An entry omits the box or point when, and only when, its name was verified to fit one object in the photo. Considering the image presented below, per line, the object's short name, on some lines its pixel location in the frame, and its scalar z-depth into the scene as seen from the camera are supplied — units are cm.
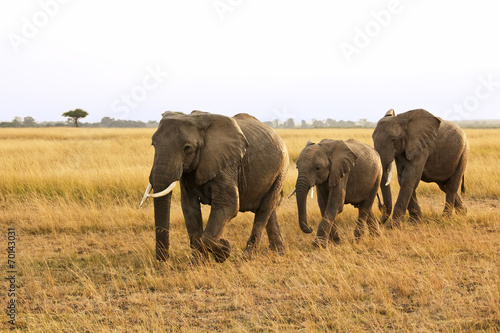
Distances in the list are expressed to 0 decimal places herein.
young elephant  1587
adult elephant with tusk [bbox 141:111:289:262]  1250
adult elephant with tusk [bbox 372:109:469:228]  1919
